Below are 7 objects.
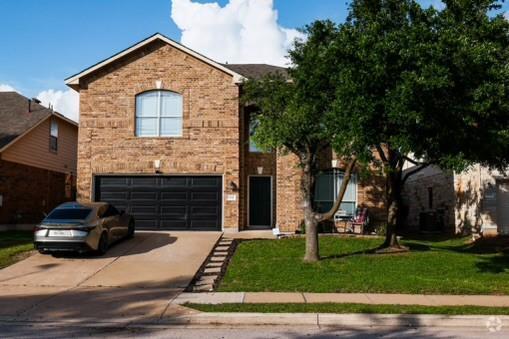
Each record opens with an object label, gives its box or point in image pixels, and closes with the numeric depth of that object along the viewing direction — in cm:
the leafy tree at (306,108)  1295
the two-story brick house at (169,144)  2052
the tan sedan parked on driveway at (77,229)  1464
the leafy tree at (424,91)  1071
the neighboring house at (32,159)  2233
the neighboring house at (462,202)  2045
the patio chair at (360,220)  2024
